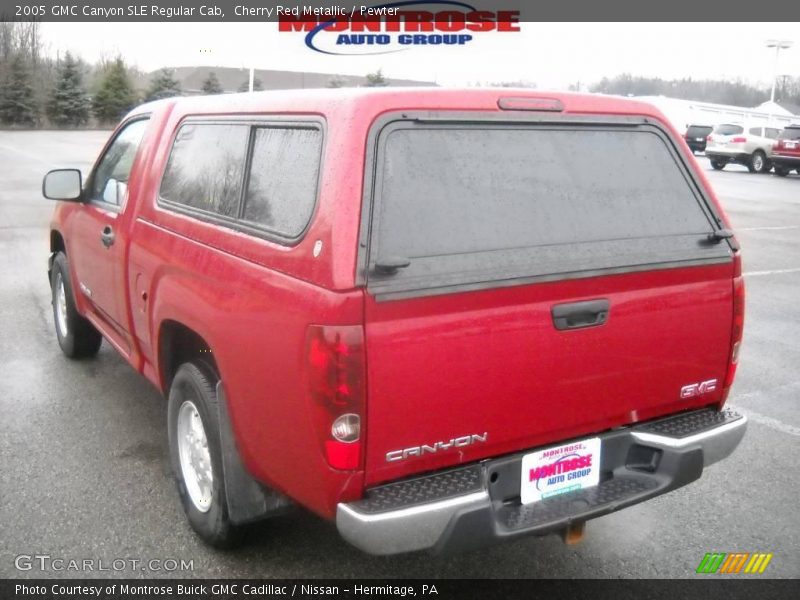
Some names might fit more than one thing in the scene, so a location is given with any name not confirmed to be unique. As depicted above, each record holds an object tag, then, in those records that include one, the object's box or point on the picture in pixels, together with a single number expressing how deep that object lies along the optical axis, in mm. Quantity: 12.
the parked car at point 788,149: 27391
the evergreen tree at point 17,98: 46094
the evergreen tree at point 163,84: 47312
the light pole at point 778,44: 44375
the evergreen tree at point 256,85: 48966
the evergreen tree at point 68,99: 46594
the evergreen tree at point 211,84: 47250
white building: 42112
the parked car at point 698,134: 33219
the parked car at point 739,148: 29125
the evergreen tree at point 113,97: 47500
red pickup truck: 2582
